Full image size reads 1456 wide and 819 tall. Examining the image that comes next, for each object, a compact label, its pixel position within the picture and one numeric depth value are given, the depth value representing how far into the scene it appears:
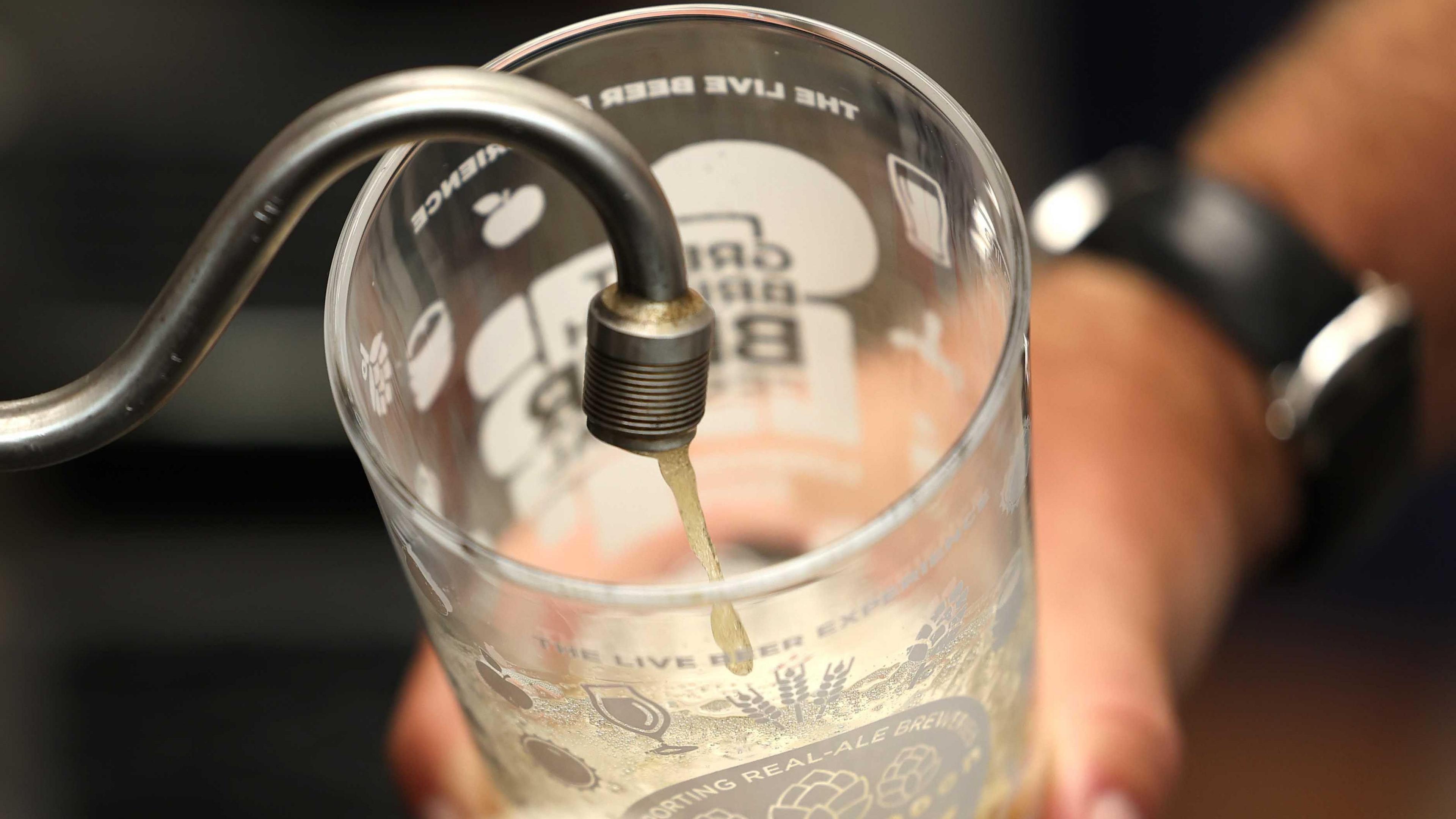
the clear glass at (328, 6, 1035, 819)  0.33
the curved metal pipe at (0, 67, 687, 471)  0.31
